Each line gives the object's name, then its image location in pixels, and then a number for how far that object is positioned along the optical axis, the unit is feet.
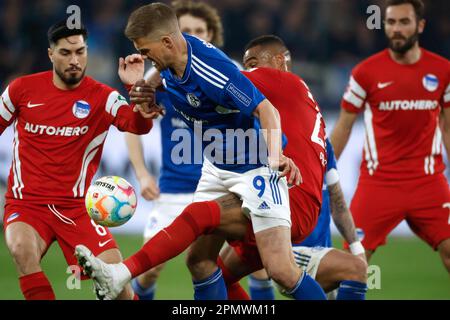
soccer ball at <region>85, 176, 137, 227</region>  33.30
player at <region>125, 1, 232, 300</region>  44.37
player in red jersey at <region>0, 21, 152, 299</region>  36.78
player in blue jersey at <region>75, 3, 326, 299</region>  31.42
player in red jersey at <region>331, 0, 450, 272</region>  44.27
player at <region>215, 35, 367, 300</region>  35.04
